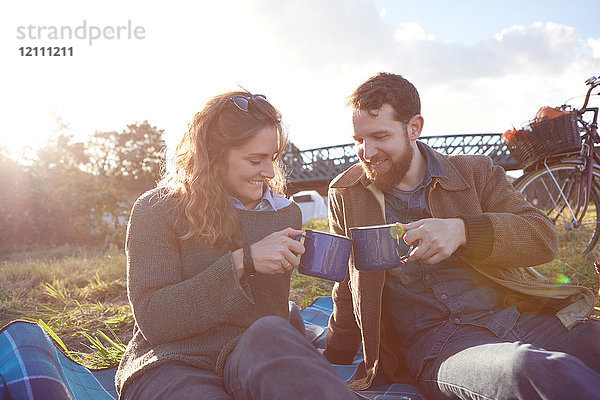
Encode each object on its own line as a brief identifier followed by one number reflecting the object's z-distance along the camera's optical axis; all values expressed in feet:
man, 5.76
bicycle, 12.36
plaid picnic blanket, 5.20
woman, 4.19
